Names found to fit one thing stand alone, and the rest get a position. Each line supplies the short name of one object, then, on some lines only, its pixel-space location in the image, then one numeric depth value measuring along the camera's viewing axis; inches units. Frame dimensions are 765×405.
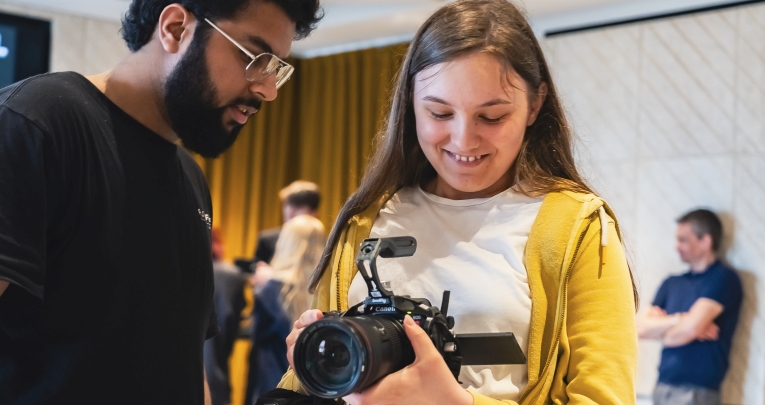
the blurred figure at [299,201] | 183.3
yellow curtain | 239.5
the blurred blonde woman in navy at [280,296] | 164.4
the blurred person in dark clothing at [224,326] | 175.3
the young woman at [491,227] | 42.3
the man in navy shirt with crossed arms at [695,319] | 151.6
